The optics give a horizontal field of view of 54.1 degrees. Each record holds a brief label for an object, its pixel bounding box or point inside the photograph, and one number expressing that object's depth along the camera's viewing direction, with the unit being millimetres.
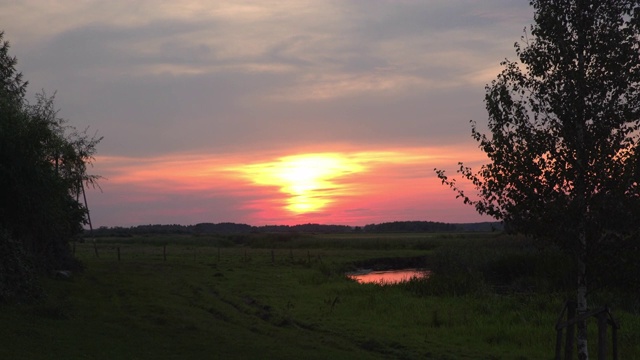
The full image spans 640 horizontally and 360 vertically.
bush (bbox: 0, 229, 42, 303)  25656
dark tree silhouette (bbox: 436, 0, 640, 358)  14352
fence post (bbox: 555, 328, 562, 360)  15000
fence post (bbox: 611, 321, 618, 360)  15654
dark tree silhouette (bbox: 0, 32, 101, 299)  29562
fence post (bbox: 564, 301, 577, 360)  14992
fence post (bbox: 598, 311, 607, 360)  14883
